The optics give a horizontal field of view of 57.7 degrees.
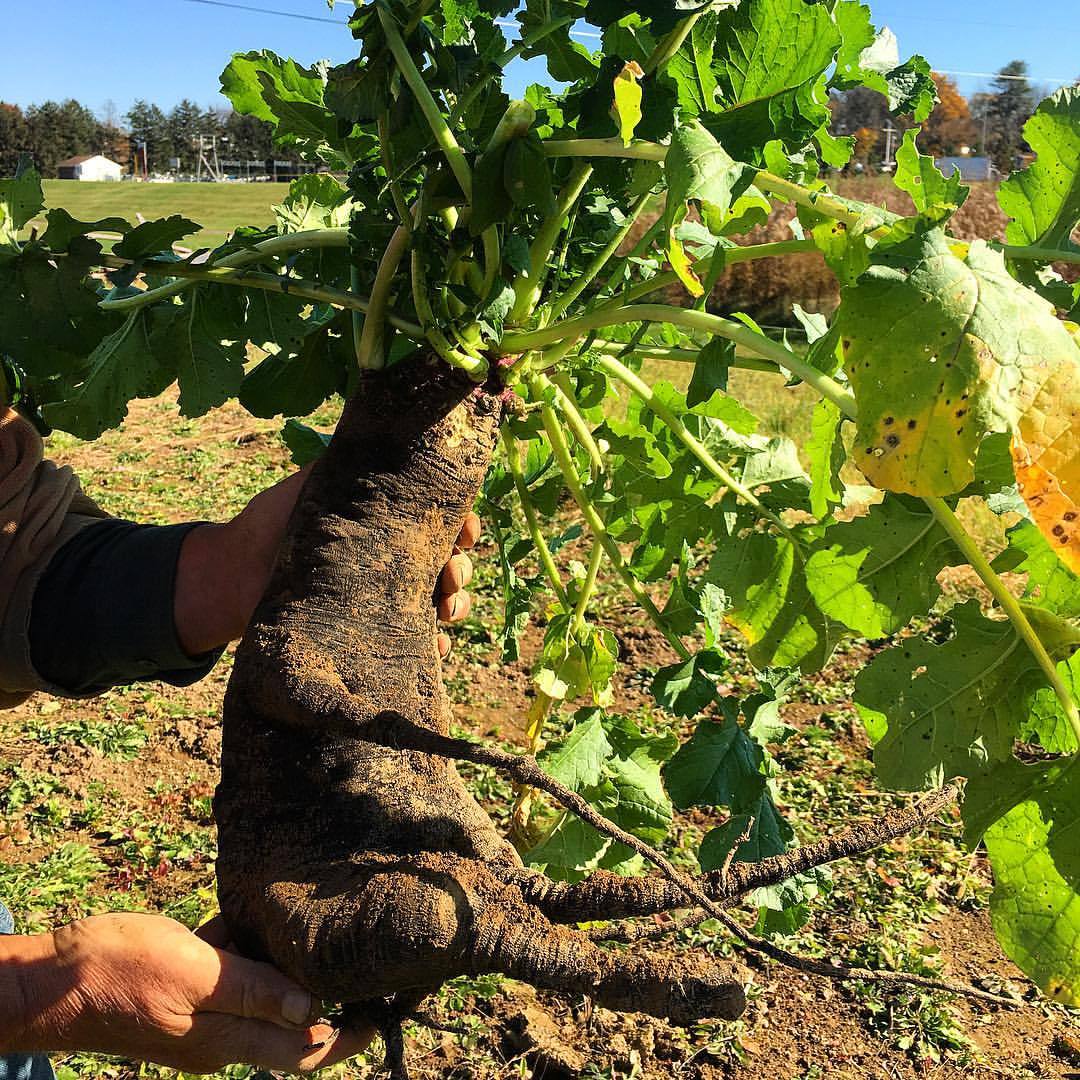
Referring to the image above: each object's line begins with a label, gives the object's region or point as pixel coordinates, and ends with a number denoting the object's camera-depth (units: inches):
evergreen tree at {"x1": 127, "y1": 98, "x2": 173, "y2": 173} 3206.2
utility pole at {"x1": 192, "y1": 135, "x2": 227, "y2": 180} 2866.6
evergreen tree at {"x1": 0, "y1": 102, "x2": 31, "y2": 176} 2571.4
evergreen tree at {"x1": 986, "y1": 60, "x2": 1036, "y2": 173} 1947.6
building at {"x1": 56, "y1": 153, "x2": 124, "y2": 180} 2960.1
